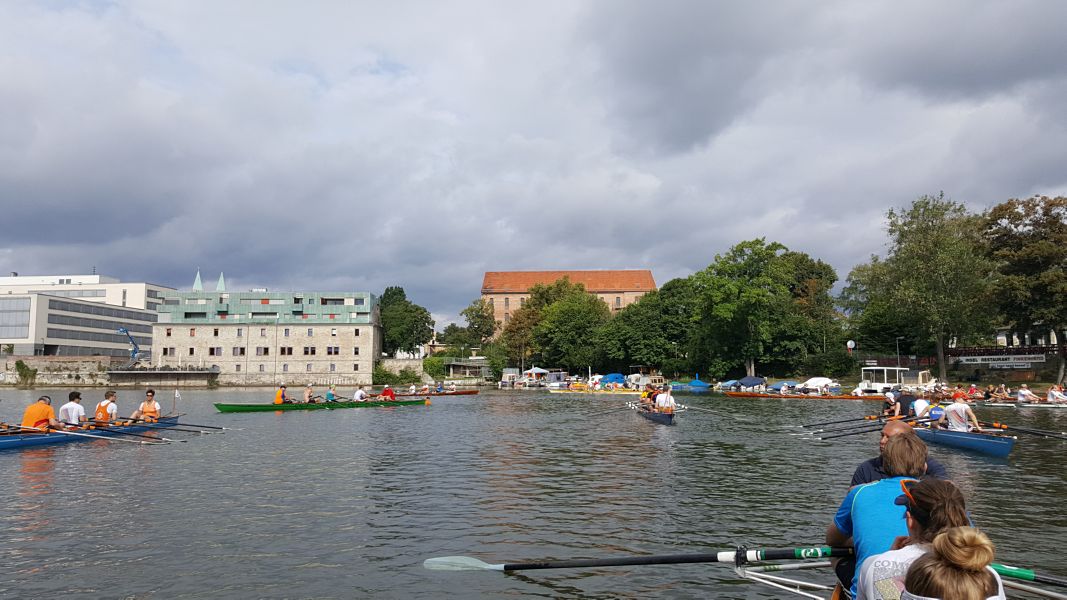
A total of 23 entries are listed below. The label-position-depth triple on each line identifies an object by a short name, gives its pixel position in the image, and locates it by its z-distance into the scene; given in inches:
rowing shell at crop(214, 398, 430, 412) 1652.3
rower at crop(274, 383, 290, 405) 1668.3
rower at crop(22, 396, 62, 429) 919.7
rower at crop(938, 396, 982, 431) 860.0
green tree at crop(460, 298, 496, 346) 5275.6
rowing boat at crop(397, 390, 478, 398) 2479.3
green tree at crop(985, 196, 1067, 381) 2108.8
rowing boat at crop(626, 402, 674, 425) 1286.9
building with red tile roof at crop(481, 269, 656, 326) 6122.1
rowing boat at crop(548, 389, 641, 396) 2772.6
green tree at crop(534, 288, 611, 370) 3988.7
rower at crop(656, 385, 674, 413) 1323.5
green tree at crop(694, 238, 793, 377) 2891.2
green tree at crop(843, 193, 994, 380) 2187.5
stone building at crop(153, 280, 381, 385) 3875.5
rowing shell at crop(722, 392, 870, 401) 2183.3
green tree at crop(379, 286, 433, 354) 4601.4
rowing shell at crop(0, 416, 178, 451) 883.9
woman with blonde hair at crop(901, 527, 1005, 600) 128.1
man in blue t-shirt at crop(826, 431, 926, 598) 200.8
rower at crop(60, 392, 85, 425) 948.9
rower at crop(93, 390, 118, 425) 1018.1
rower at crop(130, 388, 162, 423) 1085.1
